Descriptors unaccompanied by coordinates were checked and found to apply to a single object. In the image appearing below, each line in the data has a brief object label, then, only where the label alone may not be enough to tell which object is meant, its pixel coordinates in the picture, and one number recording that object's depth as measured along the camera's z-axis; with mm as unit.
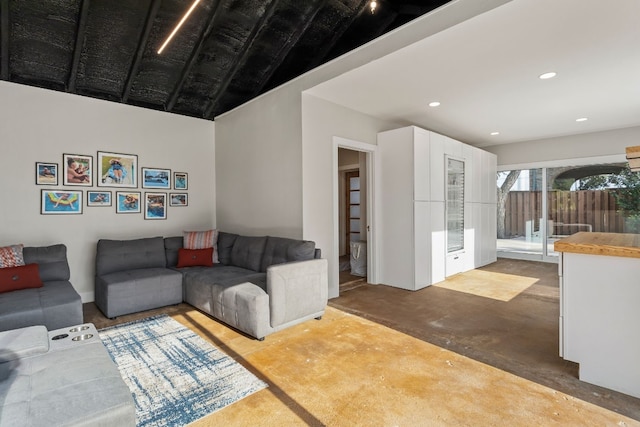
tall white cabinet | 4719
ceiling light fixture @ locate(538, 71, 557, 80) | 3545
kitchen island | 2057
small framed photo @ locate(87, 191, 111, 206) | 4377
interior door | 7484
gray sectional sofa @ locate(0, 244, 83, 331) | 2744
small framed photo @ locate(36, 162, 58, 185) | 3988
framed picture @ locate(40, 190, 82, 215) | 4031
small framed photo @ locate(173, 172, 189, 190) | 5172
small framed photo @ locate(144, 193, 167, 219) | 4891
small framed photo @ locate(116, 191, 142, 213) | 4629
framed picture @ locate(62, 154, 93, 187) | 4172
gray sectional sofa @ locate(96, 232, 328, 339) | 3057
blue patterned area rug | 1959
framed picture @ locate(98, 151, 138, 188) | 4465
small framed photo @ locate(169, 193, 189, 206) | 5141
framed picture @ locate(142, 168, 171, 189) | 4859
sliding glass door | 6064
